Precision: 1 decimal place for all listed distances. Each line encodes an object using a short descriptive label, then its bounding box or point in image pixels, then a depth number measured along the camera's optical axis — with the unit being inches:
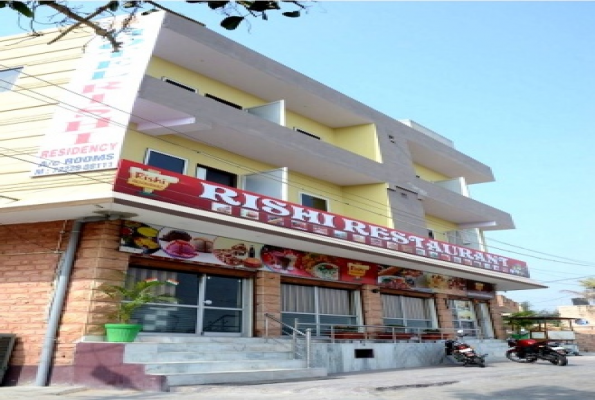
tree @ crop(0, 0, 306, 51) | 117.8
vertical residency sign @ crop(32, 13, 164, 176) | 412.8
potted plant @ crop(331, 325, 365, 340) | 531.3
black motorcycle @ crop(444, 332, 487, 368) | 529.7
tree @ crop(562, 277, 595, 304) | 1545.3
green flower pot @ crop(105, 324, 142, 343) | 346.3
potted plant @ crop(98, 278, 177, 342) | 347.3
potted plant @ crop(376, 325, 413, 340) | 579.7
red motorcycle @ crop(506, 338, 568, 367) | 562.6
